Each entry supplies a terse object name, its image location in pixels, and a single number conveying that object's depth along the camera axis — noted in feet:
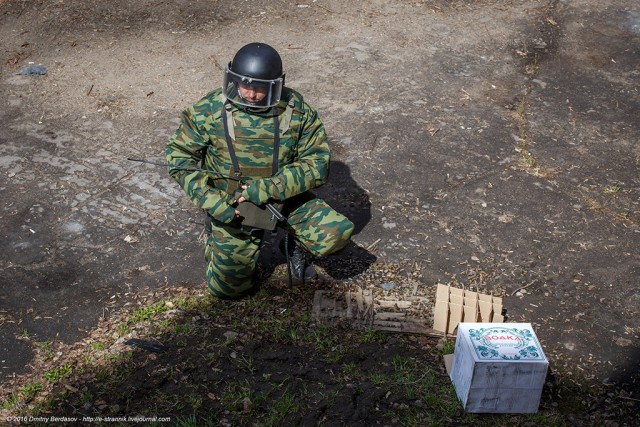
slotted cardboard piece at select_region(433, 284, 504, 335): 19.08
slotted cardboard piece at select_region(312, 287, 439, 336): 19.54
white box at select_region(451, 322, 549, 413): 16.30
